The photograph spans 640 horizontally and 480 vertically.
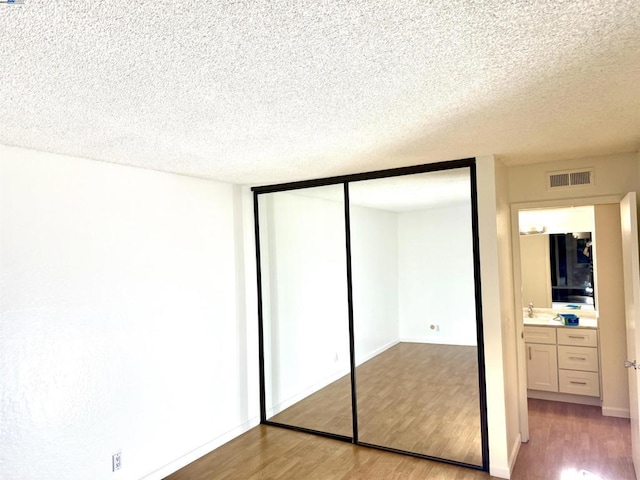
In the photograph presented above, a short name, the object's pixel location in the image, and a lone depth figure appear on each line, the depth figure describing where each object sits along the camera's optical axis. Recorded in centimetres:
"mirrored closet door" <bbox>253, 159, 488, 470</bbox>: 376
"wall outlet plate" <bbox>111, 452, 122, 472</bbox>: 289
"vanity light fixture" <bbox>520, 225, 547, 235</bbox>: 514
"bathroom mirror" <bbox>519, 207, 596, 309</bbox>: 485
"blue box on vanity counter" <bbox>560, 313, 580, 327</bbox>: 446
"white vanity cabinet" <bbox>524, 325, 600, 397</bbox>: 433
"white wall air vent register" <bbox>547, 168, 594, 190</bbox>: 349
